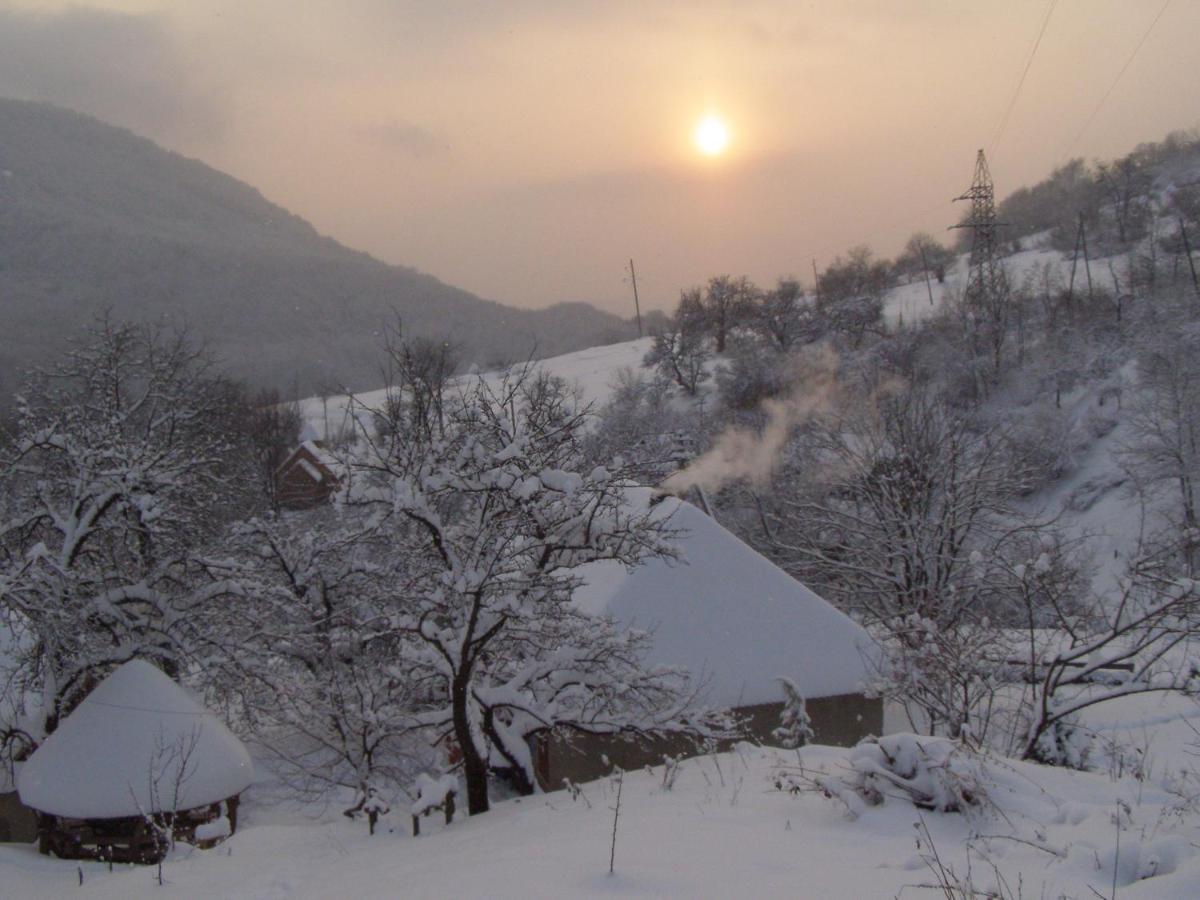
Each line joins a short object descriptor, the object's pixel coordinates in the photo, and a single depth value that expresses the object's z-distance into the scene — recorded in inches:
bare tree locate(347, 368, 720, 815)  357.4
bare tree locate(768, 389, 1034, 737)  785.6
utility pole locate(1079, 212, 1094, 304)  2443.2
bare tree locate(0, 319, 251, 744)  571.2
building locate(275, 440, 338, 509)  1667.4
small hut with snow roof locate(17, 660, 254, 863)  481.1
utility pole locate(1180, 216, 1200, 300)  1915.6
